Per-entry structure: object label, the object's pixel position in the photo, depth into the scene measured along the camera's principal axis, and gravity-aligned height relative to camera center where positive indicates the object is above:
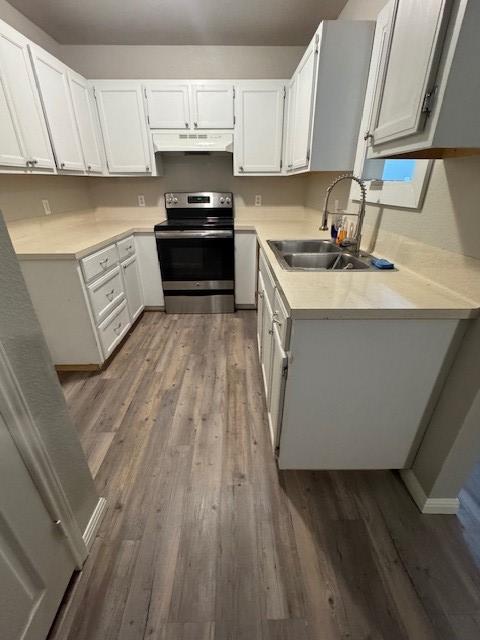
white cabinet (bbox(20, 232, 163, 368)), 1.78 -0.72
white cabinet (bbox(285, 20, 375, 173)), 1.60 +0.58
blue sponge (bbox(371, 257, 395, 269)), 1.36 -0.32
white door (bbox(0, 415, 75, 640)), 0.69 -0.92
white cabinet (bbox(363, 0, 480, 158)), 0.72 +0.31
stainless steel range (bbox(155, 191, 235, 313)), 2.71 -0.55
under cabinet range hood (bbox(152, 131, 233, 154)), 2.65 +0.44
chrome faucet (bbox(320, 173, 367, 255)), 1.52 -0.15
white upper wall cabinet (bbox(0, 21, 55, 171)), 1.67 +0.48
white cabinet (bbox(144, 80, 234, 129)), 2.53 +0.74
